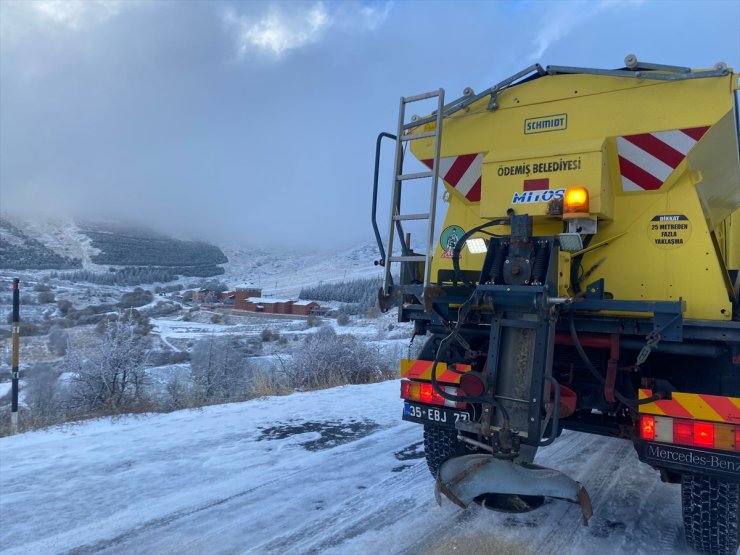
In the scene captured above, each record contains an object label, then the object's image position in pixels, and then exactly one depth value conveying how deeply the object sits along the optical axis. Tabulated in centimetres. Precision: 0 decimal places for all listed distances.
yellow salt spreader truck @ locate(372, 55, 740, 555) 323
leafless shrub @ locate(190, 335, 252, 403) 900
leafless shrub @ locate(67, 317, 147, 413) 749
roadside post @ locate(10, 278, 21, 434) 598
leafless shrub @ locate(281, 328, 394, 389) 1000
